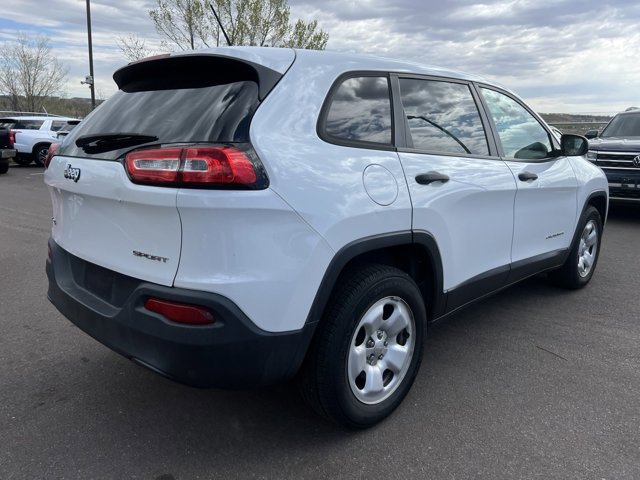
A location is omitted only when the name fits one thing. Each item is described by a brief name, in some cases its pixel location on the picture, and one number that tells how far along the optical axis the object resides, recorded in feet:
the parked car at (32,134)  55.26
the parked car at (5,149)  48.07
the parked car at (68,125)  54.64
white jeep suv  6.79
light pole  75.41
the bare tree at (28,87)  98.94
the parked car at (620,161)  27.53
